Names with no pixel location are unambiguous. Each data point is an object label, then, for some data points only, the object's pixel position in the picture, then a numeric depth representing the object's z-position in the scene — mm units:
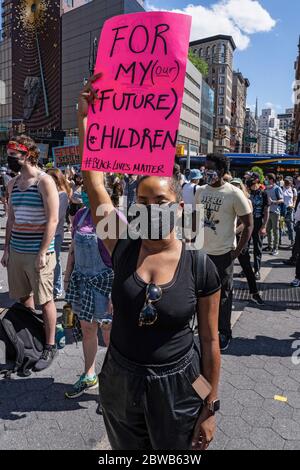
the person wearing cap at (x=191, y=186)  8047
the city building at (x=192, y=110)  76188
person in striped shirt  3689
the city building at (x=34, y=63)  74938
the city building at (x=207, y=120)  94688
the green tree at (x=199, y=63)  90312
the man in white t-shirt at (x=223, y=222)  4164
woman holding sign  1733
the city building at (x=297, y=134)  69338
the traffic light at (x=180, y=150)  26914
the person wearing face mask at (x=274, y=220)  10125
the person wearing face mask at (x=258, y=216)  7383
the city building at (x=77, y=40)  63588
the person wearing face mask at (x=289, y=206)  11475
